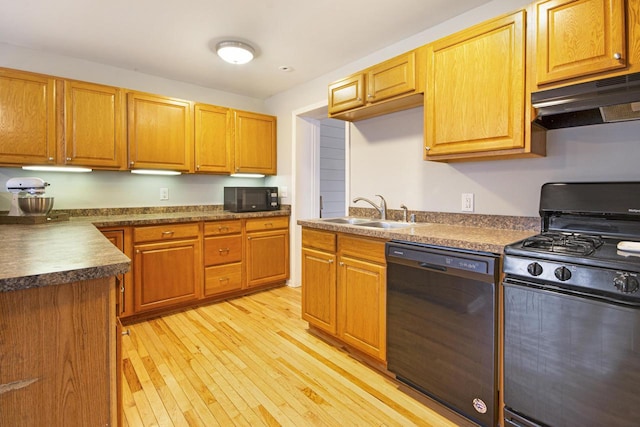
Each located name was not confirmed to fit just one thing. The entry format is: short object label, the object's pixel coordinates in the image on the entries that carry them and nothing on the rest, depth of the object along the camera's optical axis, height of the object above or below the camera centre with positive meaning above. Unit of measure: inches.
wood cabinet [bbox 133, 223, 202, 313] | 110.0 -19.6
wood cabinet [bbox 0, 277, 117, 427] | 34.5 -16.7
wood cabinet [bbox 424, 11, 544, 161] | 64.3 +25.9
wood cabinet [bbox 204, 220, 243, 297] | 126.0 -18.4
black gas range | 43.3 -16.8
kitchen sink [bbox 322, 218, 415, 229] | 96.8 -3.5
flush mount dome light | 102.8 +53.2
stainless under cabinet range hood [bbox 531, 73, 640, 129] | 52.1 +19.5
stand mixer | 92.7 +7.0
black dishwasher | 56.9 -22.5
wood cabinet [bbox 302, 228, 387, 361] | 77.2 -20.7
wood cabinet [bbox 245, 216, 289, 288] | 137.7 -17.4
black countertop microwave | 138.7 +5.8
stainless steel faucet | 103.6 +1.3
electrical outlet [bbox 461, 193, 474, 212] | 84.8 +2.6
